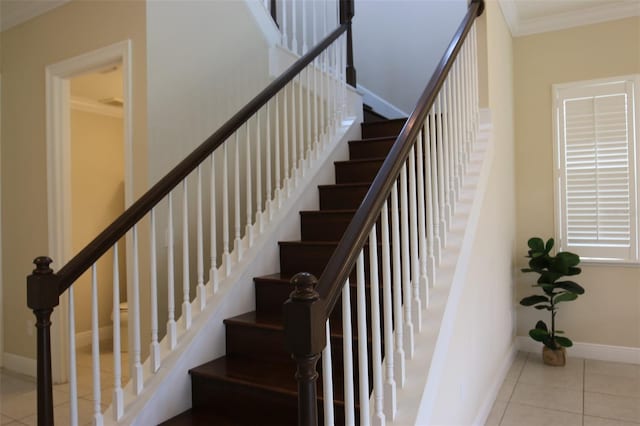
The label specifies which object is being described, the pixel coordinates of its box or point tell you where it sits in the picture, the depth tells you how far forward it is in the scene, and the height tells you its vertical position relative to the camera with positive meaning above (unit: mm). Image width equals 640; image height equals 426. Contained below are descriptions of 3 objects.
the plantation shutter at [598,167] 3504 +322
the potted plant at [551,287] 3381 -582
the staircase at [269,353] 1923 -673
